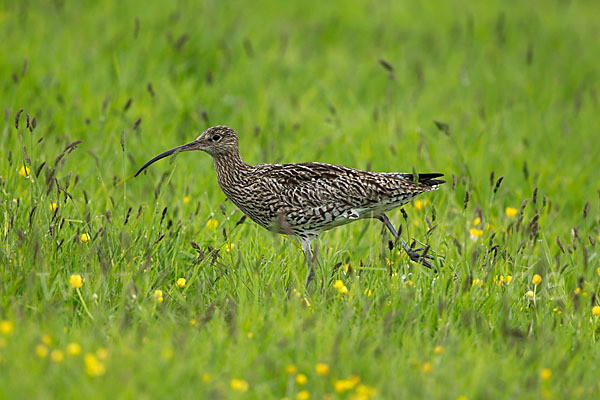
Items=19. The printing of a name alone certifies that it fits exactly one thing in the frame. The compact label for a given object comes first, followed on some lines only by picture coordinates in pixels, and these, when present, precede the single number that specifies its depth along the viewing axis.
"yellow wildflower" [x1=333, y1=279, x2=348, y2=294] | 10.18
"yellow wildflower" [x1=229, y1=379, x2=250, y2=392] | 7.87
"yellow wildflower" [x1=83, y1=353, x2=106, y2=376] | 7.58
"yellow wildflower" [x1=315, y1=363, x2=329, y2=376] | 8.20
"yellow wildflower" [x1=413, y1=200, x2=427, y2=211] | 14.93
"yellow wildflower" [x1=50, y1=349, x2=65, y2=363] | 7.75
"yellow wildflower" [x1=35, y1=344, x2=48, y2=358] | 7.79
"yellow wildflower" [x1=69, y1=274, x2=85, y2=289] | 9.48
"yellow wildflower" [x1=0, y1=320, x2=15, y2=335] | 8.01
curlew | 12.22
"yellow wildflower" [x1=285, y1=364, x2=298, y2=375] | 8.31
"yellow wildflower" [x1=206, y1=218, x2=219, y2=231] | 12.67
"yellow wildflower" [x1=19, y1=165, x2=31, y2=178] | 12.41
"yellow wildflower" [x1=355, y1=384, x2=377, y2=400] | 8.05
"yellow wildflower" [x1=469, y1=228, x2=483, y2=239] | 12.69
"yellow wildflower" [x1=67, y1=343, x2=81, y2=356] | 7.89
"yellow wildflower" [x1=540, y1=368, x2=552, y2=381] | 8.44
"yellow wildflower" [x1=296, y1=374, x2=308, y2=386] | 8.22
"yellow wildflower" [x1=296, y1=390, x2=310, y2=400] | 8.11
